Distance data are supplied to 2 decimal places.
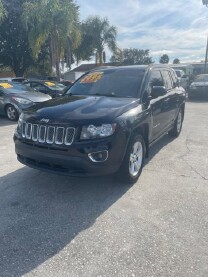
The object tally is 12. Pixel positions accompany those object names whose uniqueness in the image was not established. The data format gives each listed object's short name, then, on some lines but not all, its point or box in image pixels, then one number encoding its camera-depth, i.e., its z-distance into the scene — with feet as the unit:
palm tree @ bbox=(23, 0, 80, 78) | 47.35
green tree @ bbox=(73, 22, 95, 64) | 72.98
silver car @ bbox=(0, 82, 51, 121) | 24.41
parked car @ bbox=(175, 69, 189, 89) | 48.59
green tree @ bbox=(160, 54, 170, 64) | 206.84
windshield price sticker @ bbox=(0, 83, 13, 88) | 26.67
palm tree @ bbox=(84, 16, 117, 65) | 71.79
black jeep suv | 8.95
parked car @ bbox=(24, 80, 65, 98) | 32.70
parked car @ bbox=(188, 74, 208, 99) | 41.15
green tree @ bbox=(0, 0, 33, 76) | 67.96
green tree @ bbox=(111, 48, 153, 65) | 167.05
